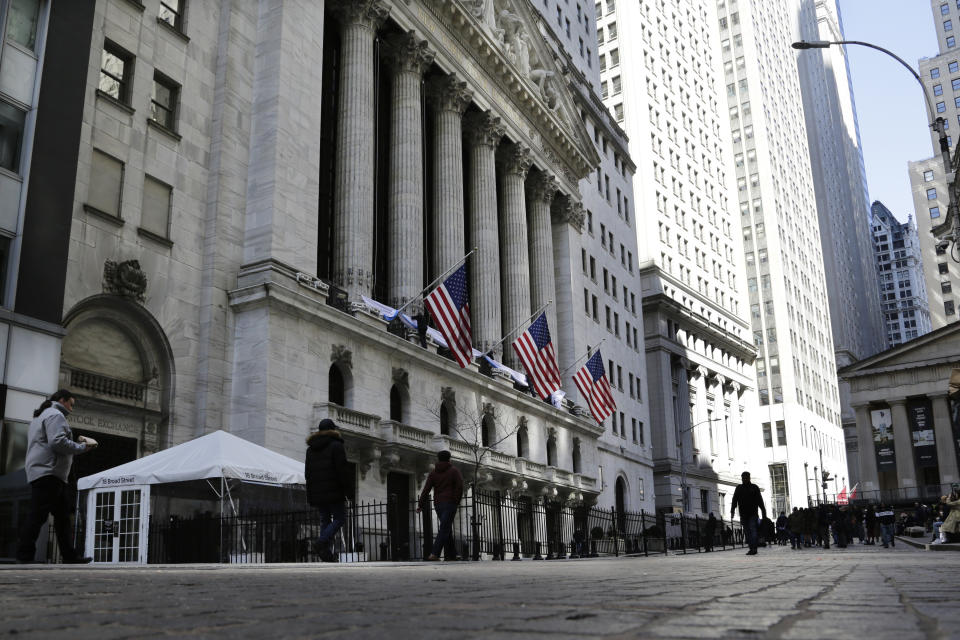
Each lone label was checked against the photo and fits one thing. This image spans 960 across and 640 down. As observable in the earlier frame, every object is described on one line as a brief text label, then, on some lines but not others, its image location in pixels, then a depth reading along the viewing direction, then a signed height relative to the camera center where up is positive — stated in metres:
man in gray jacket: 13.12 +1.00
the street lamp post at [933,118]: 23.00 +11.01
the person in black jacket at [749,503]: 22.55 +0.50
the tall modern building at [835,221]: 165.38 +61.03
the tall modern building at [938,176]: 127.00 +52.54
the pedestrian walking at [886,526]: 32.94 -0.25
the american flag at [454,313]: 31.38 +7.67
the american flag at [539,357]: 36.53 +7.04
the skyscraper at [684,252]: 81.69 +28.54
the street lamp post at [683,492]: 68.49 +2.44
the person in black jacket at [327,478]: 15.21 +0.91
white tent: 19.12 +1.17
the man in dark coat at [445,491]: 17.80 +0.75
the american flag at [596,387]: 41.41 +6.51
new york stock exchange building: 25.42 +11.04
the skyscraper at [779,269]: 119.00 +36.74
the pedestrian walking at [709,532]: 42.22 -0.43
